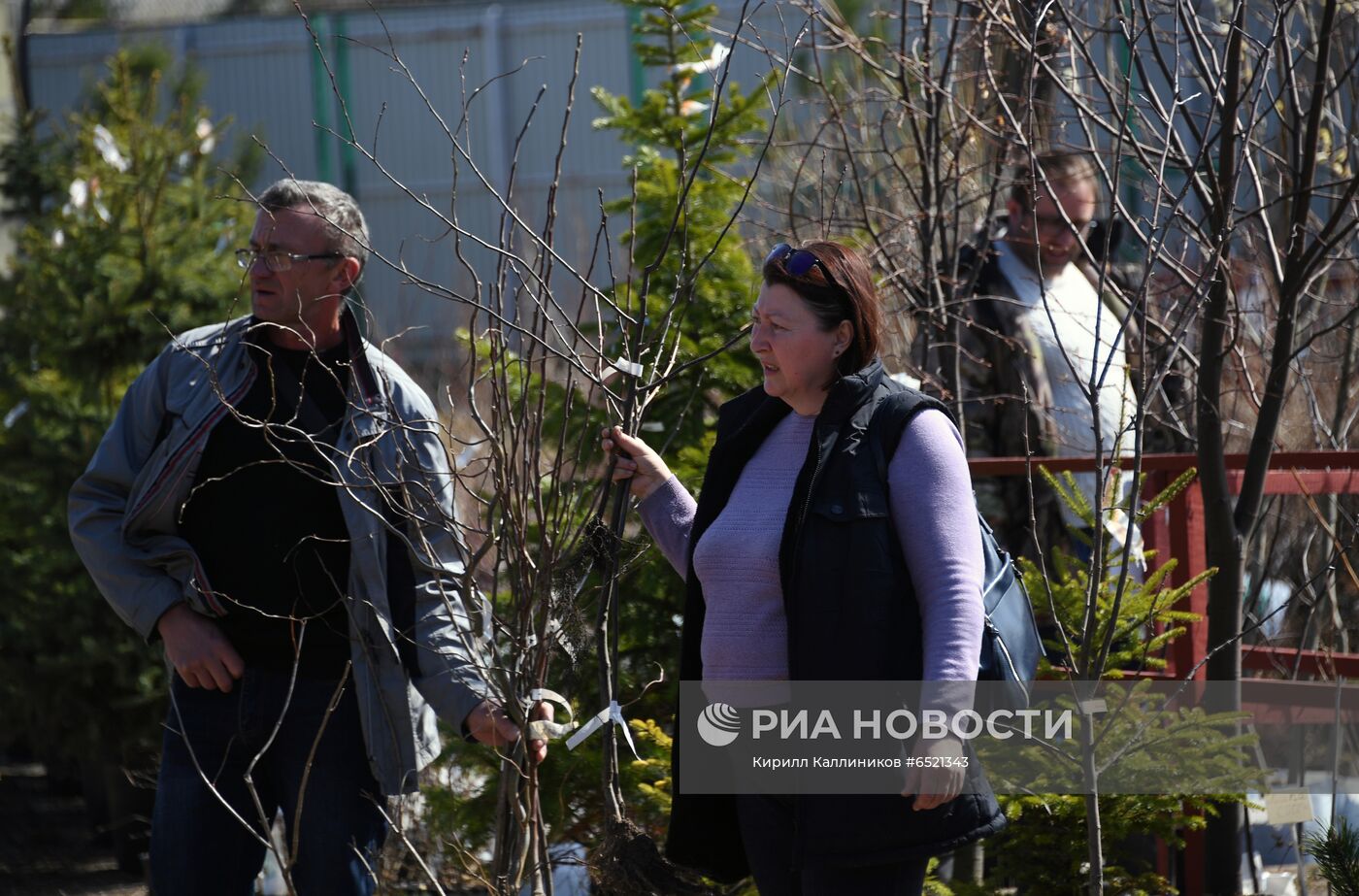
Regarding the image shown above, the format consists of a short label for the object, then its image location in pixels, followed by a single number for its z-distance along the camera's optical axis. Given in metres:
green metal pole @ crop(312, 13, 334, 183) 37.56
